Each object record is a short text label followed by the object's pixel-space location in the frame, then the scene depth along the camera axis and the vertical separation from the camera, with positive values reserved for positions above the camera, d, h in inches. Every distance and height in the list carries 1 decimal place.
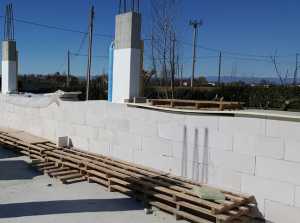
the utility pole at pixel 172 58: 380.6 +51.4
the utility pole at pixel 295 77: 461.1 +35.8
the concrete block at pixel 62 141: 237.6 -44.1
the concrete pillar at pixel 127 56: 211.5 +28.7
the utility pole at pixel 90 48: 471.6 +76.4
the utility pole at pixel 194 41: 779.9 +158.7
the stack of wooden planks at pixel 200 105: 172.9 -6.4
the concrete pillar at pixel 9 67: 367.3 +30.5
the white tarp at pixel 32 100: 262.4 -10.2
